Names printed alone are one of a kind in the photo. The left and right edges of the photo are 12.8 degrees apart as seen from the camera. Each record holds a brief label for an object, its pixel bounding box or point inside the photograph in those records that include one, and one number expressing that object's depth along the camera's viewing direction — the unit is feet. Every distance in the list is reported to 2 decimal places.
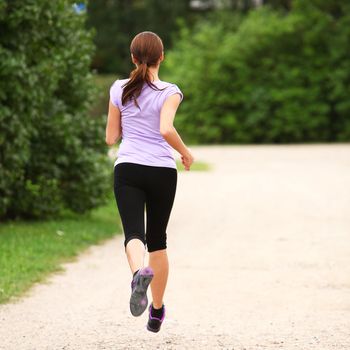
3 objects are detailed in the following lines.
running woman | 28.23
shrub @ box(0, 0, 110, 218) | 54.42
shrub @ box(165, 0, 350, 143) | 185.05
